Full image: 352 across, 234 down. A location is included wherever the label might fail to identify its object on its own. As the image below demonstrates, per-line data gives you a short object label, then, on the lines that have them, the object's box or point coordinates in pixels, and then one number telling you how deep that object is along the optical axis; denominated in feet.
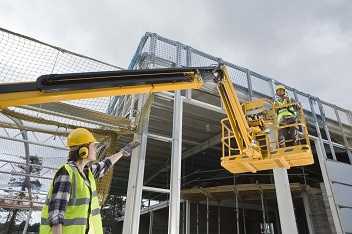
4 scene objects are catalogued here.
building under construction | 24.69
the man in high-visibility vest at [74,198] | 9.47
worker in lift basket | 26.42
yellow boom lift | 13.66
